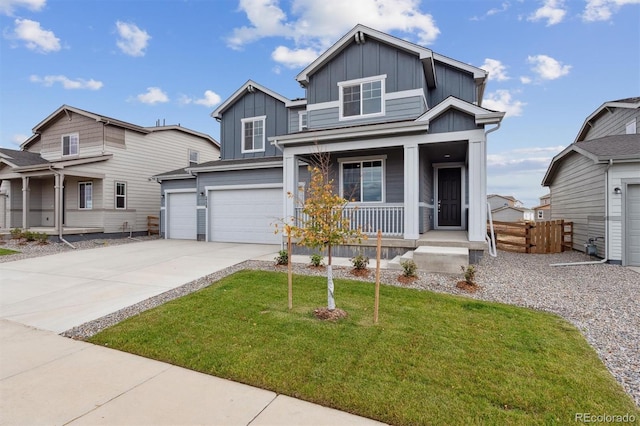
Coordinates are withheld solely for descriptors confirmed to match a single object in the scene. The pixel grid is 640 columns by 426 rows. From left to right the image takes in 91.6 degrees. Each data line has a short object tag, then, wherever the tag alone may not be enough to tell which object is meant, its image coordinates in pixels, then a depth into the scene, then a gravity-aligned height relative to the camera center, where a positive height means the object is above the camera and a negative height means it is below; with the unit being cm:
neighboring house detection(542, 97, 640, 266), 877 +79
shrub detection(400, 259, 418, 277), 661 -120
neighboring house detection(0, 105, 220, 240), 1542 +207
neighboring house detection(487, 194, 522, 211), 5022 +208
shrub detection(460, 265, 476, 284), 615 -123
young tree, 443 -16
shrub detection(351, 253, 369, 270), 729 -117
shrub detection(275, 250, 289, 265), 814 -121
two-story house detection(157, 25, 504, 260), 869 +213
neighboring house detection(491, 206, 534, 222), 4194 -16
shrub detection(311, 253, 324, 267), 782 -119
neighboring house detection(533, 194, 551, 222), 3650 +22
